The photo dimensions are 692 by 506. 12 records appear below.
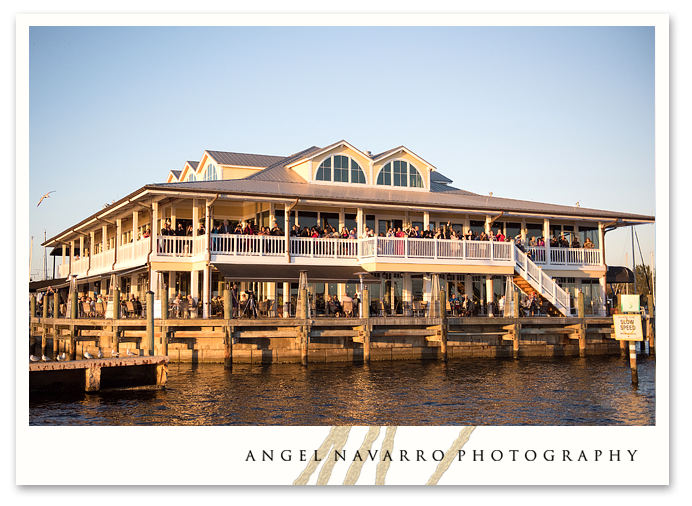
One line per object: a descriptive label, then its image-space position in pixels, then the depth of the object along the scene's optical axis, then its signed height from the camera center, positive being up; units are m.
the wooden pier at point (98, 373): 19.97 -2.81
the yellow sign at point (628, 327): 20.47 -1.53
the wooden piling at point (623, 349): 31.20 -3.25
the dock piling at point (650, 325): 32.38 -2.35
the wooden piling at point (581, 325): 30.23 -2.18
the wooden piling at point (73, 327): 28.91 -2.18
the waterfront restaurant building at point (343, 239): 28.52 +1.35
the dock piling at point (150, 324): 23.27 -1.65
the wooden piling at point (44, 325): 33.45 -2.52
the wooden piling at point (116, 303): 26.65 -1.13
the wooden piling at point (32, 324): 35.81 -2.54
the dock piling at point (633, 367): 21.53 -2.81
